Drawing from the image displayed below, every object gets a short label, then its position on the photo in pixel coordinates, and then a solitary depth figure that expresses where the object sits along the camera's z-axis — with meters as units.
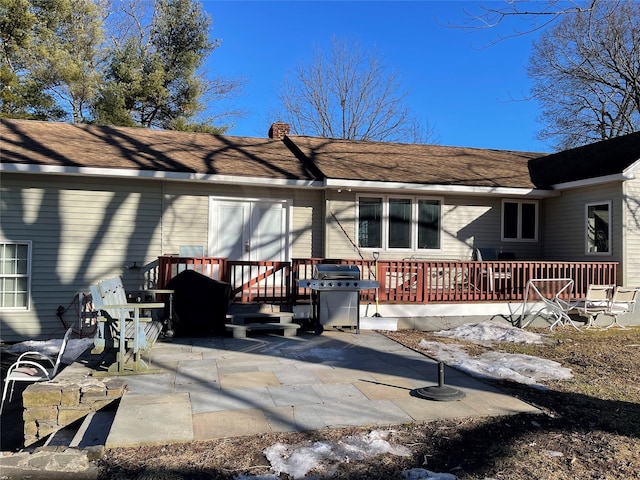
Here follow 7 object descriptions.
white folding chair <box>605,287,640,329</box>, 9.60
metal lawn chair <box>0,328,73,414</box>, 4.99
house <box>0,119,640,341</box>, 9.52
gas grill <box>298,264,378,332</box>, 8.38
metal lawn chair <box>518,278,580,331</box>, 10.00
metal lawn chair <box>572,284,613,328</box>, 9.48
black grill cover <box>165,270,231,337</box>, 7.98
